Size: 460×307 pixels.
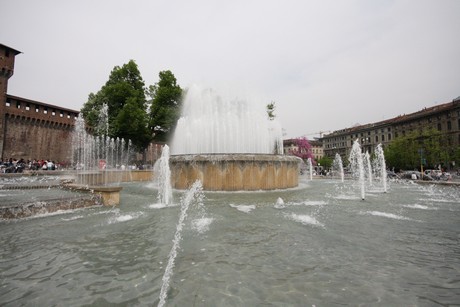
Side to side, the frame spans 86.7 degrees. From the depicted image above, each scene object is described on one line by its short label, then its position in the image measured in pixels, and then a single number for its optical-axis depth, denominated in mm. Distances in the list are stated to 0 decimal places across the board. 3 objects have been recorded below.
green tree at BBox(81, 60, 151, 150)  28266
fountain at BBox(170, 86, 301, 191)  11766
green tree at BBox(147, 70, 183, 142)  30702
